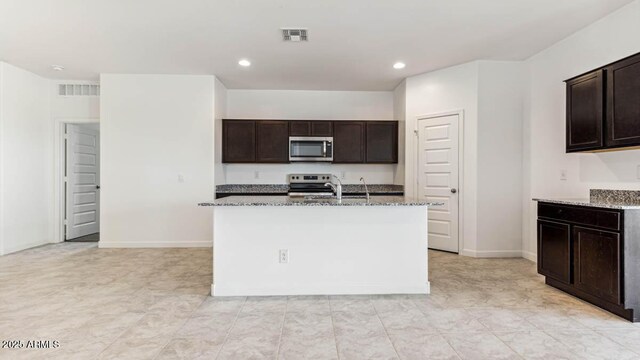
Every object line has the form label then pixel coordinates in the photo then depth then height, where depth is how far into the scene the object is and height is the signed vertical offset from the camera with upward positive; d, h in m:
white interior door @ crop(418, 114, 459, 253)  4.73 +0.10
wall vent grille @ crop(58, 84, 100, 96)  5.49 +1.48
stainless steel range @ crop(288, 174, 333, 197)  5.77 -0.04
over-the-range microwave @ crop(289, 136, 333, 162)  5.57 +0.54
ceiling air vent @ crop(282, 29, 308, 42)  3.59 +1.60
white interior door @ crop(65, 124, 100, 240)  5.69 -0.01
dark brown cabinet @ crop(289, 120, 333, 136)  5.60 +0.88
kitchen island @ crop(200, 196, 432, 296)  3.05 -0.62
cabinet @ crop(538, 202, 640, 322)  2.53 -0.60
